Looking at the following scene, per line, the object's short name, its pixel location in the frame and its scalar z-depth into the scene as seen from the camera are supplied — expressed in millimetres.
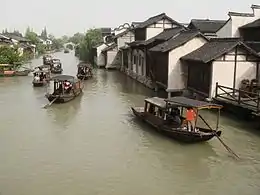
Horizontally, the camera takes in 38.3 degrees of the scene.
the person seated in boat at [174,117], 14680
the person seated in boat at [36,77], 29966
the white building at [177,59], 22891
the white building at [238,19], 25812
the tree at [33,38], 85925
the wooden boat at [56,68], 39812
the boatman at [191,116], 13820
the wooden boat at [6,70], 35906
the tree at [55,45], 131000
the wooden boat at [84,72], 35094
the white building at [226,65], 19391
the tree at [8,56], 37641
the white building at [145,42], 30791
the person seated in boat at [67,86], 23188
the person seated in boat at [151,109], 16855
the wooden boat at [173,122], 13795
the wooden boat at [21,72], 36656
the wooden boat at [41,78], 29375
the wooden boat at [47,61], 44047
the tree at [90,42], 58094
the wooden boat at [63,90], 21767
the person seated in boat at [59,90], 22656
